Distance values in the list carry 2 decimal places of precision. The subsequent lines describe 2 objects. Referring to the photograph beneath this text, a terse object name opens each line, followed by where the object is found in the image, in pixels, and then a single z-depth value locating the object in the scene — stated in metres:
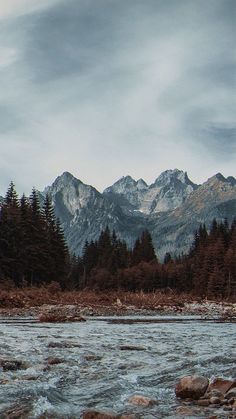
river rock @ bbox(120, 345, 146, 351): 15.00
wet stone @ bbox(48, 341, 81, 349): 15.20
